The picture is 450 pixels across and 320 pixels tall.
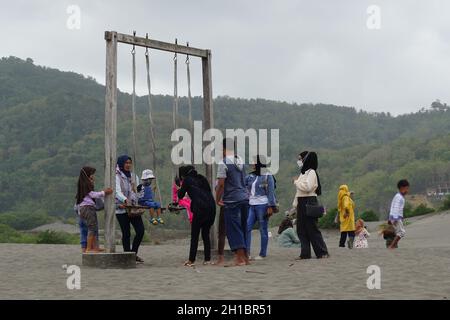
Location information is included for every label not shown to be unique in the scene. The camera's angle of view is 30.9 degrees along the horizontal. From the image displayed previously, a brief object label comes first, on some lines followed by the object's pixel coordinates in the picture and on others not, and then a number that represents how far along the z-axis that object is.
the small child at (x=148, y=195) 13.14
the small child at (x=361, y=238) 19.30
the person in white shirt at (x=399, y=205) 15.01
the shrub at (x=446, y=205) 43.41
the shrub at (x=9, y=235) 39.66
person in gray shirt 12.03
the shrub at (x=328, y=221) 40.28
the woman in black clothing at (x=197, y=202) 12.12
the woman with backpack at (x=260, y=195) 13.27
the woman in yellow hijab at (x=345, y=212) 17.42
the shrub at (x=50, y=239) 31.72
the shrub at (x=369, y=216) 46.81
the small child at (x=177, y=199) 12.97
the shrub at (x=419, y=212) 44.96
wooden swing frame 12.57
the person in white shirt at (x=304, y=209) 12.98
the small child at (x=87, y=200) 13.36
